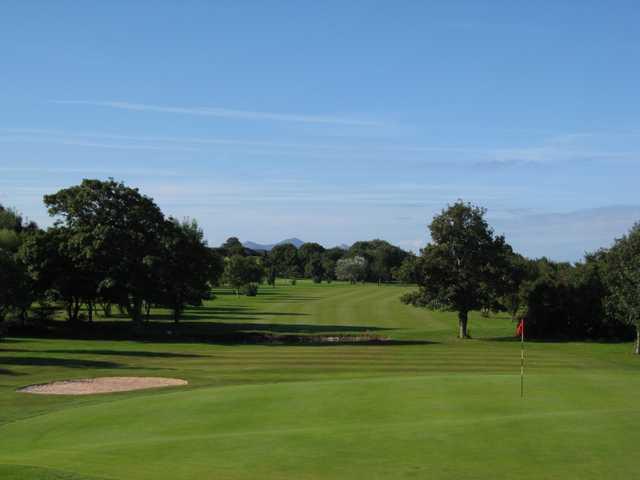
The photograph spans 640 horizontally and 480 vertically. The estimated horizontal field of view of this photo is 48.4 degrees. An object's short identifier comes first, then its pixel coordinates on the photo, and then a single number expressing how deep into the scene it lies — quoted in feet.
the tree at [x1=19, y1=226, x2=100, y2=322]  215.72
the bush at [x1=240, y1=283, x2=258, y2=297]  469.28
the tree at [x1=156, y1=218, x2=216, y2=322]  223.71
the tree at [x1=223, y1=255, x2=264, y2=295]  461.37
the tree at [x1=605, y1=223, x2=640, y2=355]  173.78
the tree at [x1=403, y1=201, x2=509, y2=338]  210.18
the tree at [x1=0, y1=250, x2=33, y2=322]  164.45
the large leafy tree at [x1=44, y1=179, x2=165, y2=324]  215.92
